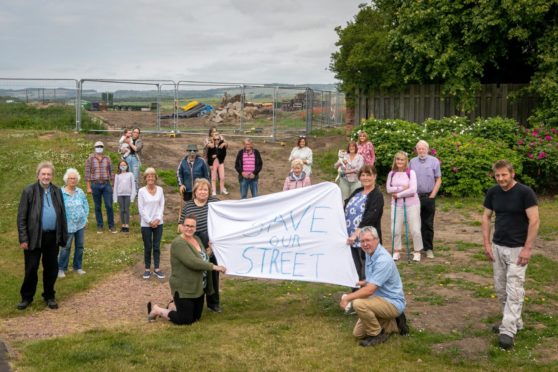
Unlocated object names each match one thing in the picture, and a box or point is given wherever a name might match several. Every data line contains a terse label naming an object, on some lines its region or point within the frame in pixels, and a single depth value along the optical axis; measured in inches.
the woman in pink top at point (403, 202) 442.3
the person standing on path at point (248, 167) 621.6
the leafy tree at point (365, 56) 891.4
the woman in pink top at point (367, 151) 631.2
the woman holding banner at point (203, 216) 366.2
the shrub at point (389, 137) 749.9
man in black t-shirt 299.0
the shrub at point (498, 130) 748.6
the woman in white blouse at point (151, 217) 428.8
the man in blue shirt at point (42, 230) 366.6
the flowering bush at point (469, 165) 690.8
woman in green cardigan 331.0
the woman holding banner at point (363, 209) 351.3
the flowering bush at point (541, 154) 709.9
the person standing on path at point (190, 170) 560.4
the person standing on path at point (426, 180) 455.2
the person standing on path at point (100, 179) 562.6
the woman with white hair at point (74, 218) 436.5
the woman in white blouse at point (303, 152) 611.1
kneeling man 303.0
